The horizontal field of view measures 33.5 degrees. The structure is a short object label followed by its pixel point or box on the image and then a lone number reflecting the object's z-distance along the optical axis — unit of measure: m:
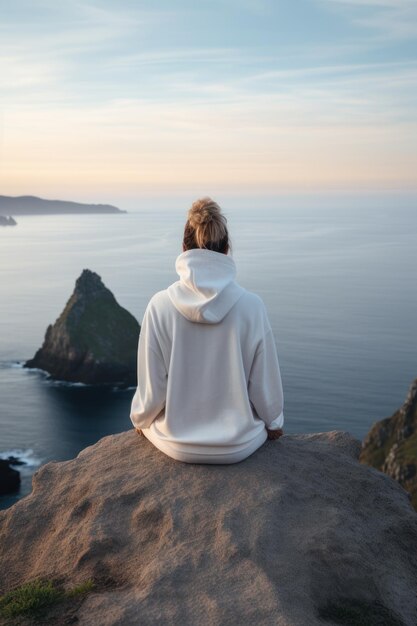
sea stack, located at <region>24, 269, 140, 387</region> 103.00
